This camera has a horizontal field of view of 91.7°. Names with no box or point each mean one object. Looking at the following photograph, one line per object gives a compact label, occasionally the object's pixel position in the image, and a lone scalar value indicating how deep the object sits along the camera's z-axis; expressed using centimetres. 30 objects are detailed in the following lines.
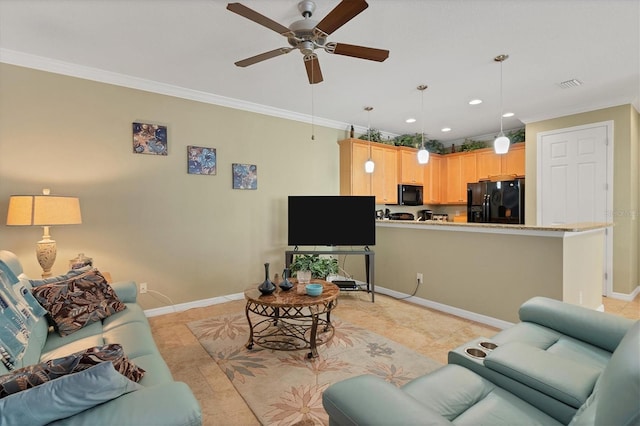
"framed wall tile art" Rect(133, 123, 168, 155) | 353
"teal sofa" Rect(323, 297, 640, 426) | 84
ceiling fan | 191
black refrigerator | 526
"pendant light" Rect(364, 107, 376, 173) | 470
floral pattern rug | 198
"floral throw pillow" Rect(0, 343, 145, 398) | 99
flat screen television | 422
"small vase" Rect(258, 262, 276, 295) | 268
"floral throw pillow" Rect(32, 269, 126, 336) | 209
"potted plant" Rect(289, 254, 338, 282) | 441
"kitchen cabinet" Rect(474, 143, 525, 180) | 545
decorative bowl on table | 266
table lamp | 258
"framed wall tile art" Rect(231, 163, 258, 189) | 424
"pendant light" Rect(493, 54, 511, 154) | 338
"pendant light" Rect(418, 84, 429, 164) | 415
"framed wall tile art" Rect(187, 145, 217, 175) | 388
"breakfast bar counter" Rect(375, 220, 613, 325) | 293
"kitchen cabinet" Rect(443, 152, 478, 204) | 614
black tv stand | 412
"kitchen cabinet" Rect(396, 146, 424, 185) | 584
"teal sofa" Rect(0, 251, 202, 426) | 95
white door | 432
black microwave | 589
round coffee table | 255
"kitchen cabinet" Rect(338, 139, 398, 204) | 520
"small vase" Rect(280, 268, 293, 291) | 285
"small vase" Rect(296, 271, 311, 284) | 297
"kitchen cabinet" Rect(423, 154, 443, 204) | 640
